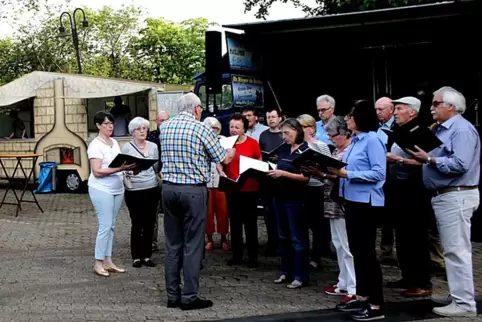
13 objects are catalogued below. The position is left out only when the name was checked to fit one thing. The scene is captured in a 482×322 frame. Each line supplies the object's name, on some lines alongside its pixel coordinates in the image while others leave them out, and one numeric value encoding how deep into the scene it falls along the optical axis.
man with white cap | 6.66
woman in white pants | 6.37
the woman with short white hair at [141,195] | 7.91
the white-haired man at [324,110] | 8.23
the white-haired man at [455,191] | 5.90
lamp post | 24.48
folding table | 12.87
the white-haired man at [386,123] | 7.33
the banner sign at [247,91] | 10.77
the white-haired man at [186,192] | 6.31
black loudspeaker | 10.43
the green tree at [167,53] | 47.66
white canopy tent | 16.58
